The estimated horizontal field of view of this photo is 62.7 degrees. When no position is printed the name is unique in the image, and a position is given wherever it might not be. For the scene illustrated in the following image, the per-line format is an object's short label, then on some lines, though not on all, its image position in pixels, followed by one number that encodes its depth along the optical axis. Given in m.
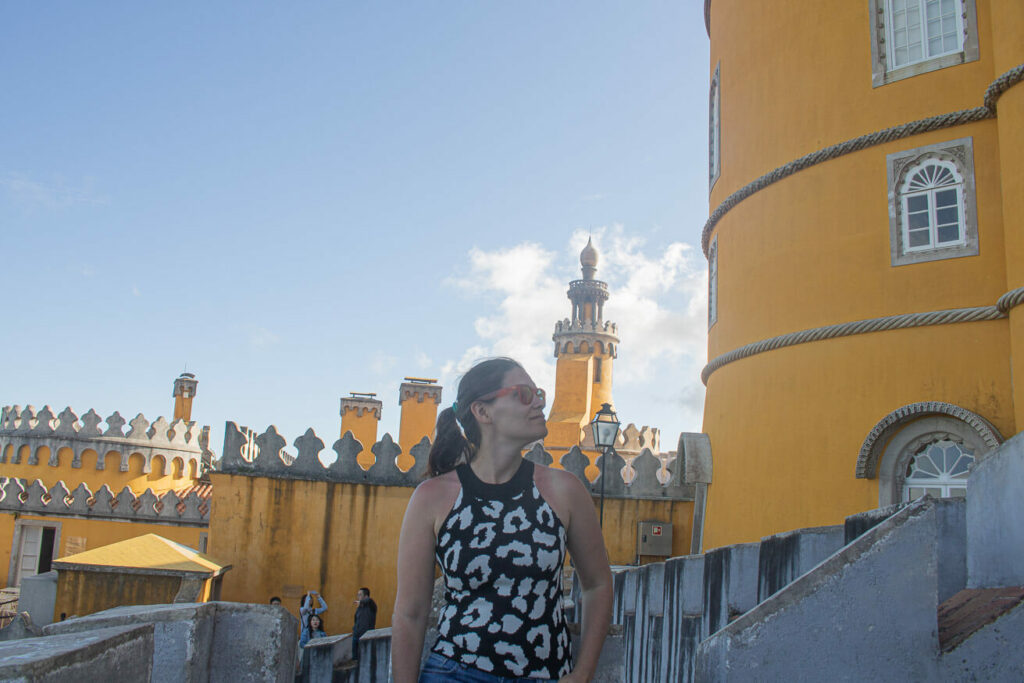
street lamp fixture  12.12
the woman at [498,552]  2.48
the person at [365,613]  10.07
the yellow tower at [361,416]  26.39
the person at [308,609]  12.10
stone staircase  2.45
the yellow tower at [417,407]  26.25
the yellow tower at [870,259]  8.38
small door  20.59
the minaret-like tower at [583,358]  39.06
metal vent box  13.44
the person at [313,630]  11.44
